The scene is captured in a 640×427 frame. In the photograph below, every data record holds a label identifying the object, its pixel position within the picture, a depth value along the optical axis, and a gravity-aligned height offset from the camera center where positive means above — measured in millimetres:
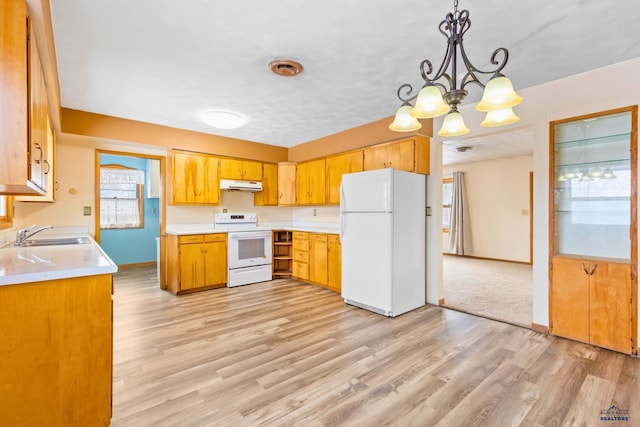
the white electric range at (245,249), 4688 -592
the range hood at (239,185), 4883 +449
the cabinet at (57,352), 1346 -668
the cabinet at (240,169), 4895 +719
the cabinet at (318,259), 4398 -716
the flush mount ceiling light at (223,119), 3547 +1124
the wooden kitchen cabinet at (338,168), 4344 +662
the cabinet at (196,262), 4262 -722
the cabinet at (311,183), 4916 +501
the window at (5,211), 2516 +9
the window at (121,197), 6109 +314
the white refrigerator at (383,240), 3412 -328
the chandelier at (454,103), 1565 +625
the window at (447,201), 8109 +318
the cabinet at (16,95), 1332 +525
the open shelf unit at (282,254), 5312 -739
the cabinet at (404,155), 3691 +733
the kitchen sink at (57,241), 2861 -293
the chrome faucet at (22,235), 2604 -205
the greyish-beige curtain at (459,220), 7539 -187
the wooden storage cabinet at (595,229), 2541 -150
